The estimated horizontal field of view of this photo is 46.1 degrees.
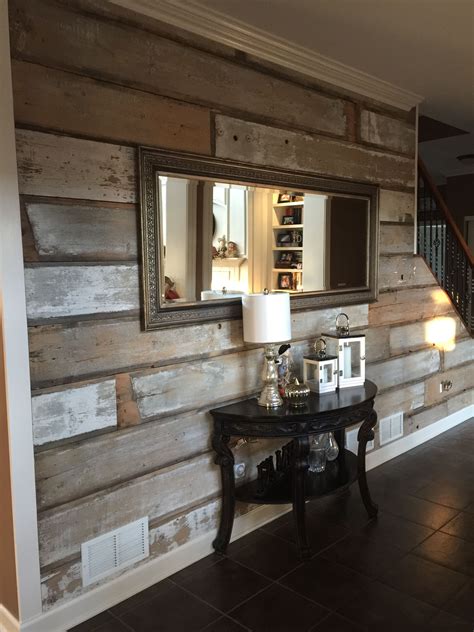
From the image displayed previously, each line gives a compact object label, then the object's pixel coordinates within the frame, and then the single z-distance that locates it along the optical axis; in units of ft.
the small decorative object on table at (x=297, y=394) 9.26
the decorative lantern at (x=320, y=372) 9.95
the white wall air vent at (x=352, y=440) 11.89
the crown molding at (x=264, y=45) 8.07
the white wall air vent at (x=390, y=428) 13.12
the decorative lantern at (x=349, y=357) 10.44
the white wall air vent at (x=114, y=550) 7.74
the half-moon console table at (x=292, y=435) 8.74
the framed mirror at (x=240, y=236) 8.28
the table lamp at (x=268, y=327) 8.89
